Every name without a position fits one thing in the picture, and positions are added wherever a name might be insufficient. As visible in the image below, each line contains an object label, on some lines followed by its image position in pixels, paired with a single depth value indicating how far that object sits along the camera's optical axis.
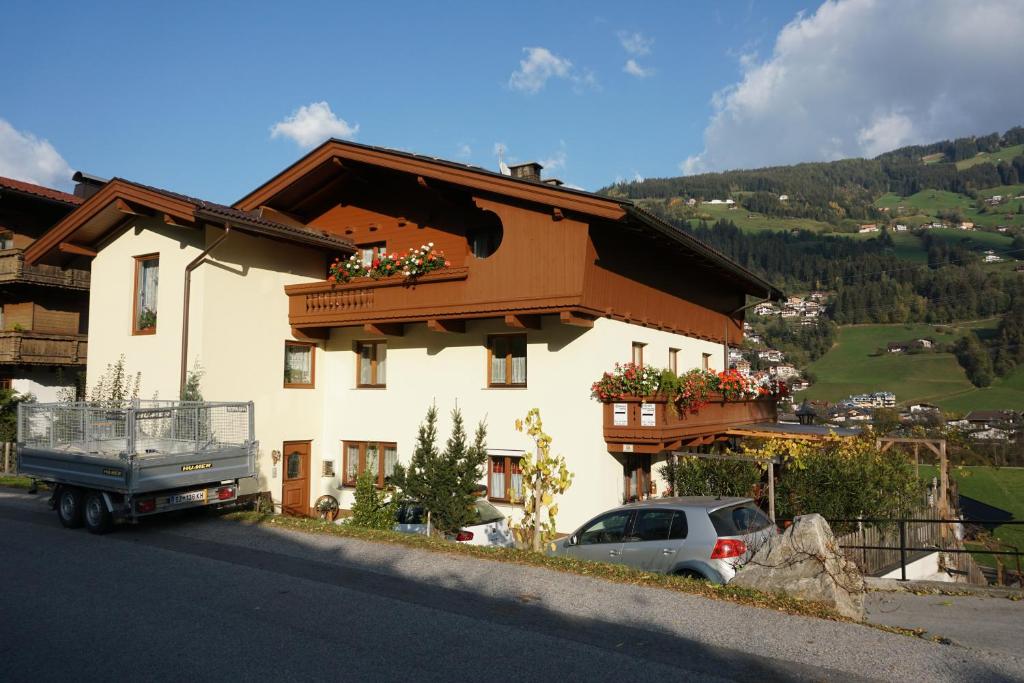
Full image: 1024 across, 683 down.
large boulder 8.23
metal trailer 12.45
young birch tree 12.62
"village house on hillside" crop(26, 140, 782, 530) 16.06
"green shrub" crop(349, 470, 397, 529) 14.48
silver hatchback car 10.22
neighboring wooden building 24.30
